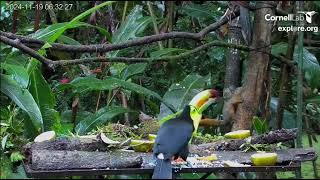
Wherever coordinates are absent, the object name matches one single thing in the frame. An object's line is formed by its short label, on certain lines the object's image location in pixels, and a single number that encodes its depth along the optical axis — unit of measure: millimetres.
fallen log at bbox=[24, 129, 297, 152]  3467
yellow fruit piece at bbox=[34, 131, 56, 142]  3544
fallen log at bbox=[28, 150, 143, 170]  3035
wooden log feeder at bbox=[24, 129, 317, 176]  3066
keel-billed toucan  3020
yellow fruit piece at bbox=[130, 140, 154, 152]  3738
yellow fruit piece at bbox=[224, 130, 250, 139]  4089
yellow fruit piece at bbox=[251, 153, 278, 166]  3363
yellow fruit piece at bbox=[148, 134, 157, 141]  3932
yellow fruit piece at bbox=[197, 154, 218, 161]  3479
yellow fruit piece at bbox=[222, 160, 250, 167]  3291
